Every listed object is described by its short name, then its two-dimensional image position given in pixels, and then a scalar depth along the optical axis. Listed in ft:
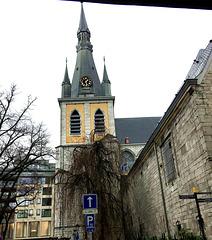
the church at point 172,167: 28.43
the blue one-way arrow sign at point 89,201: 22.49
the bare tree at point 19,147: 42.52
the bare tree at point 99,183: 33.91
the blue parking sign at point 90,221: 22.24
